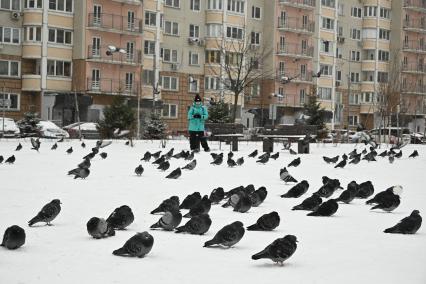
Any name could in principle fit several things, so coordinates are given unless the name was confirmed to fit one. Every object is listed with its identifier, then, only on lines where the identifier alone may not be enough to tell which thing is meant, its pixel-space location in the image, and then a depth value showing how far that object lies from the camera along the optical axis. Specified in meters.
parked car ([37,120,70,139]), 38.62
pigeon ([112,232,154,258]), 6.23
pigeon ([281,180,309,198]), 11.38
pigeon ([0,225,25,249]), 6.43
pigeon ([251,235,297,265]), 6.06
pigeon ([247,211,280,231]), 7.84
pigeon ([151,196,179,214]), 8.84
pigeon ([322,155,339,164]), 20.78
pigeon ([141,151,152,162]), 19.36
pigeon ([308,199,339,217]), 9.19
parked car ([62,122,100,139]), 44.45
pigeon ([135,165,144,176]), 14.82
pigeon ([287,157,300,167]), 18.48
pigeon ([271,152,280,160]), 21.50
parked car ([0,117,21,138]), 37.56
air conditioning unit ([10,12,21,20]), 52.34
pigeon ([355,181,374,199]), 11.23
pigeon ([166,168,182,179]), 14.42
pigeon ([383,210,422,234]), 7.91
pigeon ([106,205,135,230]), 7.74
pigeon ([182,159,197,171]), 16.61
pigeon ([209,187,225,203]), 10.20
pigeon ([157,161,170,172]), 16.22
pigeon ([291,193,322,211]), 9.73
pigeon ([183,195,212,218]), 8.59
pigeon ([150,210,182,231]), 7.77
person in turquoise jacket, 24.69
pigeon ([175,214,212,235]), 7.52
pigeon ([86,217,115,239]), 7.21
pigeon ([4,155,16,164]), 17.53
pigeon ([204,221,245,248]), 6.74
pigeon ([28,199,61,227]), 7.97
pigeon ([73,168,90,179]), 13.67
